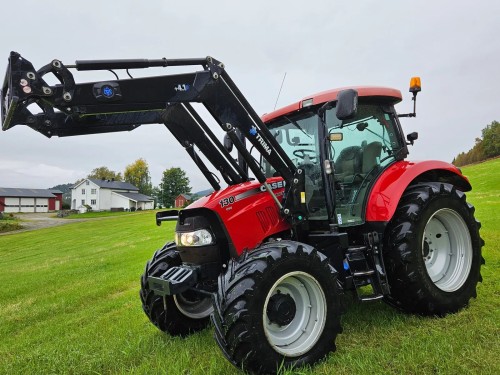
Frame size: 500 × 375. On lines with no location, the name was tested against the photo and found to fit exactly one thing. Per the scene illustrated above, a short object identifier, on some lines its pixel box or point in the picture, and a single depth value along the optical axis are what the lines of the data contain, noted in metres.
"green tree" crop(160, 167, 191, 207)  79.49
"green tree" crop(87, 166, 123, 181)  96.31
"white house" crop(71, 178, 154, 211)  75.88
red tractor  3.02
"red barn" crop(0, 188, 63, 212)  77.94
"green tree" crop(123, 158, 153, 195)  96.25
